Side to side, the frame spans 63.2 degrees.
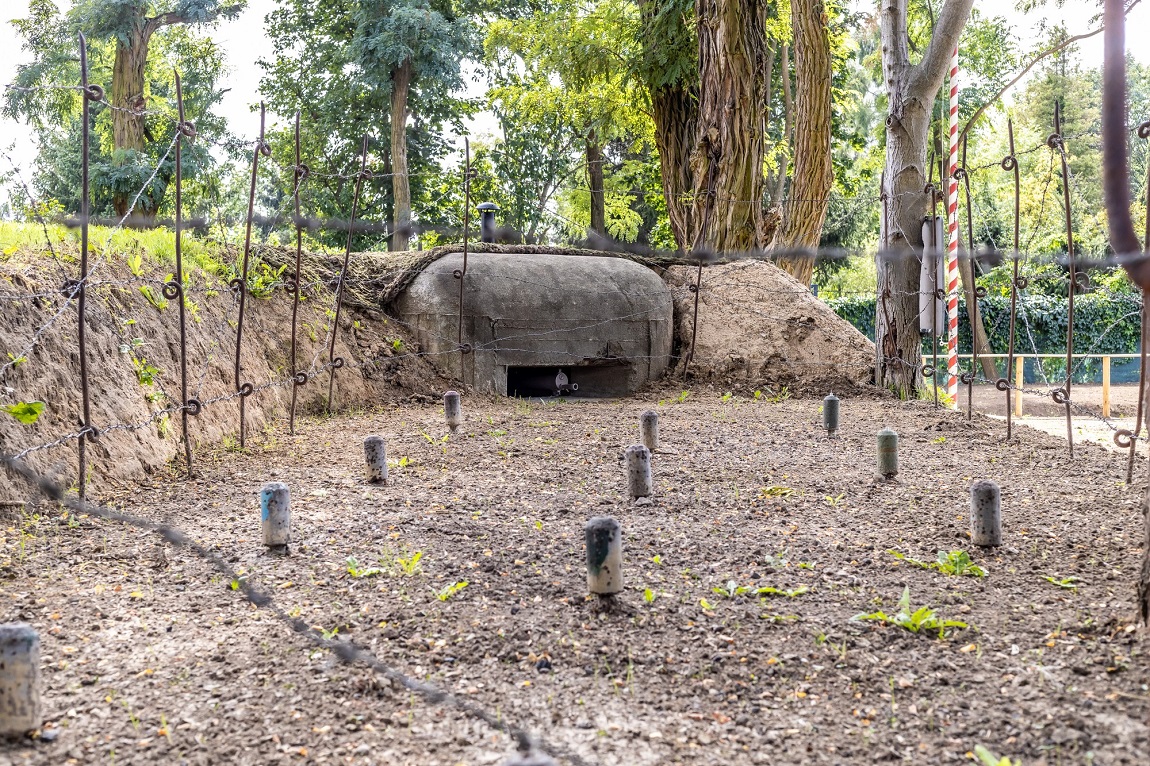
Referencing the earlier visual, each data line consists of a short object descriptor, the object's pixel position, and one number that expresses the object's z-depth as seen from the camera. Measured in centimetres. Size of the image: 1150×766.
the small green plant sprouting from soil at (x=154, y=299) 634
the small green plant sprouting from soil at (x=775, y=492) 518
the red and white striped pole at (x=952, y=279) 873
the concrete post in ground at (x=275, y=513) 400
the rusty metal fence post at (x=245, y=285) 612
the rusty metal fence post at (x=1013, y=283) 627
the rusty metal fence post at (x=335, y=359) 700
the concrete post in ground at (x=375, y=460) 546
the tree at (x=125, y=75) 1717
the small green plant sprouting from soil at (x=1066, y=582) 357
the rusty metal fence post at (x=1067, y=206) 551
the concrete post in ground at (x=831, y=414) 703
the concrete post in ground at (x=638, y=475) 503
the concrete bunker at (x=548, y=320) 934
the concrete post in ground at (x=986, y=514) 402
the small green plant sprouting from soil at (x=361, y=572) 378
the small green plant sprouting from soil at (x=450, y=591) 352
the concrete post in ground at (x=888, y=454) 538
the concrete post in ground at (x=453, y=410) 698
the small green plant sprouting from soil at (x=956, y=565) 378
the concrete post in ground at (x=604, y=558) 340
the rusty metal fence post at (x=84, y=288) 436
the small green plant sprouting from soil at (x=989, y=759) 217
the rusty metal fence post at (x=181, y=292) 523
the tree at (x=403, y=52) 2036
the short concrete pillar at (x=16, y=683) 244
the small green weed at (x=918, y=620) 316
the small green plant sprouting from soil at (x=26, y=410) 348
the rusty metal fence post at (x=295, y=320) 627
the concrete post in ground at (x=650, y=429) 641
